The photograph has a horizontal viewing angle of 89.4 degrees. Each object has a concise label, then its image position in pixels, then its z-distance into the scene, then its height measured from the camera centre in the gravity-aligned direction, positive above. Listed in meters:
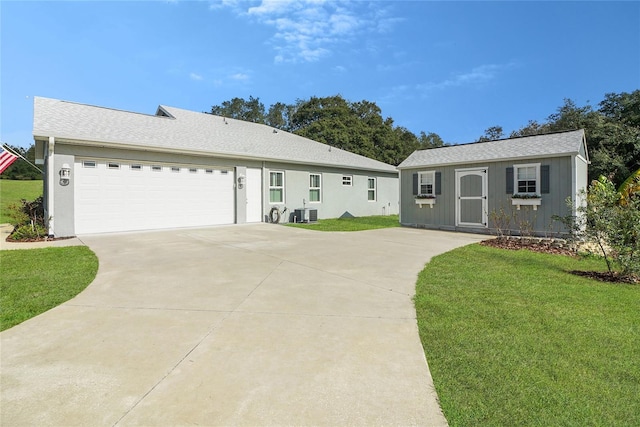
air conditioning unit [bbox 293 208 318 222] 15.33 -0.17
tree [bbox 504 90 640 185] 15.53 +4.08
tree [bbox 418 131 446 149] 52.91 +12.12
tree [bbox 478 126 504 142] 36.88 +9.03
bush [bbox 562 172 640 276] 5.29 -0.22
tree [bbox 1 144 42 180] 32.97 +4.09
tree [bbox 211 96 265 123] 48.34 +15.47
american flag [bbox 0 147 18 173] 10.82 +1.82
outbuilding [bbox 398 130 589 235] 10.36 +1.01
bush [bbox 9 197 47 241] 9.26 -0.28
